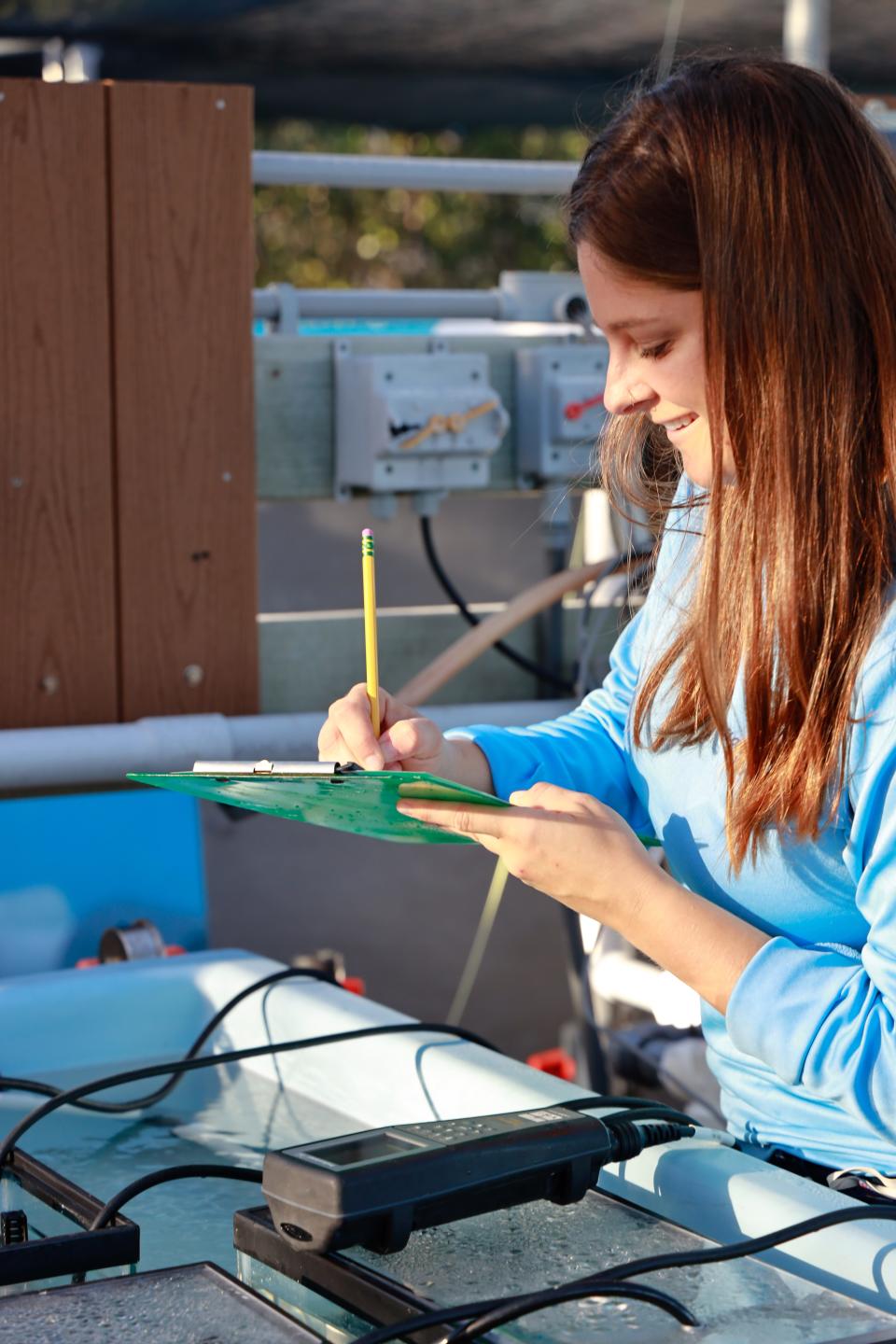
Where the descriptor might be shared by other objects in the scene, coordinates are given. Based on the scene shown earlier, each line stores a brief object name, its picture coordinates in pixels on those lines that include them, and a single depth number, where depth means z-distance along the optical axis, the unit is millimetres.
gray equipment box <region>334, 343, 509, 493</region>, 2863
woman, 2007
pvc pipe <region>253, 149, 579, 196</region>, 3057
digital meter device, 1646
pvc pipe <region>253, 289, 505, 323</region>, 3234
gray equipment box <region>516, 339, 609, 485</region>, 2971
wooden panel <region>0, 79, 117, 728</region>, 2621
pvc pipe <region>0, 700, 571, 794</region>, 2609
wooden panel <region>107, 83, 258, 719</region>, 2670
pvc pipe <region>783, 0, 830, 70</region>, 3713
